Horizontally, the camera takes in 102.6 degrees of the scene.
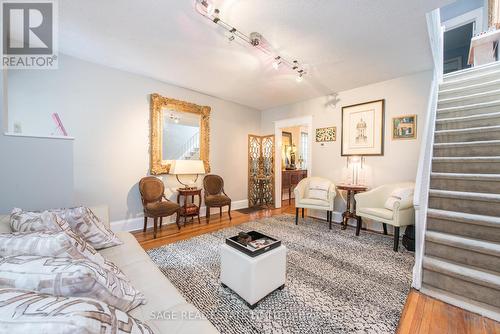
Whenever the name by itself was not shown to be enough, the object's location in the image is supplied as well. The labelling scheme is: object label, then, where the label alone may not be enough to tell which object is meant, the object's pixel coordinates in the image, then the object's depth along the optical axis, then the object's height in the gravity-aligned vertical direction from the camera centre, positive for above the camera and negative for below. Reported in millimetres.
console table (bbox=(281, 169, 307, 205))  6062 -446
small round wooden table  3474 -579
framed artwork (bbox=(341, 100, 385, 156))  3568 +676
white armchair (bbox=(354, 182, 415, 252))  2623 -615
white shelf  1659 +235
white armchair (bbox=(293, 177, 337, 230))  3514 -558
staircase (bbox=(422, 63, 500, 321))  1680 -413
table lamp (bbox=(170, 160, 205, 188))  3506 -58
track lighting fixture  1814 +1445
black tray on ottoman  1646 -706
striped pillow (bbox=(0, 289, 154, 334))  453 -368
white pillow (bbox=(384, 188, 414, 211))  2754 -434
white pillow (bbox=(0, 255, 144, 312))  672 -398
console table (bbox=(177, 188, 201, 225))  3582 -774
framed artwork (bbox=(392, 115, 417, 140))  3230 +633
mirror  3541 +605
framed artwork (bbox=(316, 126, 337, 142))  4113 +648
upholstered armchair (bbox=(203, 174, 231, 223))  3859 -606
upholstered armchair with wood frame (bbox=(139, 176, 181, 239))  3080 -634
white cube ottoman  1594 -915
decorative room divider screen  5219 -153
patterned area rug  1486 -1150
